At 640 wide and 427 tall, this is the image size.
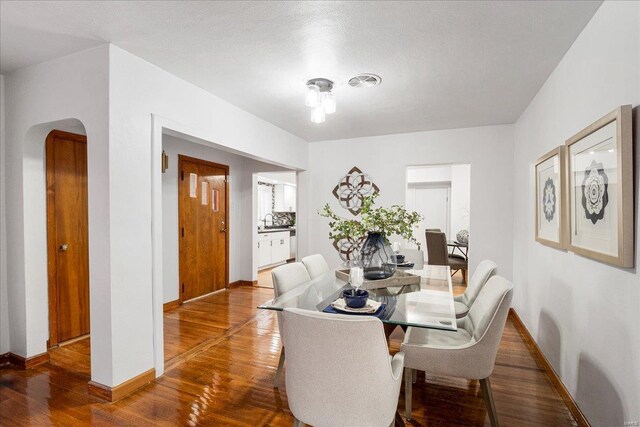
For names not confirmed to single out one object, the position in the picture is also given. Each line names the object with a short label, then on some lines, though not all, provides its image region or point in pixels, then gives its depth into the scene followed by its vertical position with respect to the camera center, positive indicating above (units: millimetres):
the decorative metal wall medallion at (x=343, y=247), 4676 -529
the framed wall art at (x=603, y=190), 1388 +97
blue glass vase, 2473 -329
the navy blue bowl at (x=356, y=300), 1775 -487
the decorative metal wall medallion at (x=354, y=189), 4652 +319
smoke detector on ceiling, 2551 +1060
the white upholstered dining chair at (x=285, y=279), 2281 -505
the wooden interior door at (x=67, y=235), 2828 -202
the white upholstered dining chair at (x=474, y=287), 2484 -631
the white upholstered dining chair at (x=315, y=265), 2825 -493
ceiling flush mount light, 2564 +900
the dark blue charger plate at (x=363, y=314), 1693 -541
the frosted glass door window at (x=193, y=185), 4441 +383
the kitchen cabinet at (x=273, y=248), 6719 -802
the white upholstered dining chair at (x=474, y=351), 1699 -776
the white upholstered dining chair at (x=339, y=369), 1219 -626
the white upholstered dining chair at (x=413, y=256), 3562 -510
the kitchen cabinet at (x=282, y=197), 8602 +393
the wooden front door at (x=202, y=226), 4340 -205
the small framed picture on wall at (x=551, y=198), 2174 +84
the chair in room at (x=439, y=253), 4859 -654
